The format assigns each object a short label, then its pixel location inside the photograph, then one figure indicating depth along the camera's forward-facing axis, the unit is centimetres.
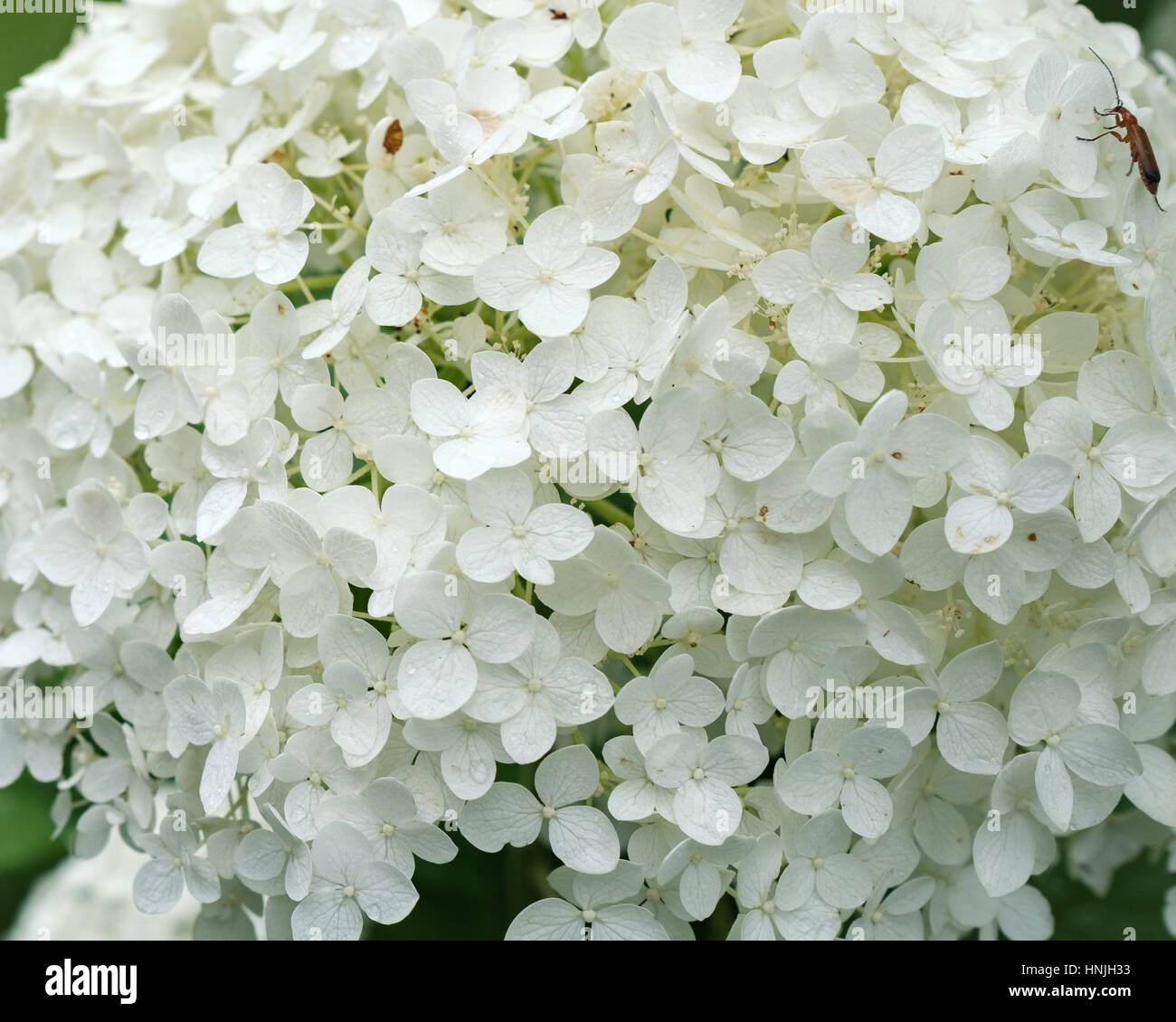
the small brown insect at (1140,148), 31
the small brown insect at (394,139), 32
